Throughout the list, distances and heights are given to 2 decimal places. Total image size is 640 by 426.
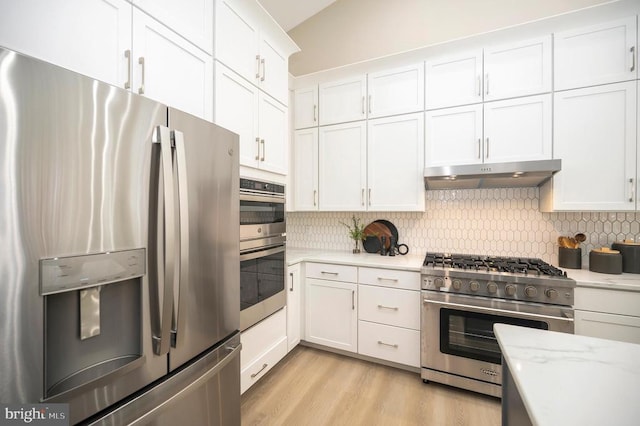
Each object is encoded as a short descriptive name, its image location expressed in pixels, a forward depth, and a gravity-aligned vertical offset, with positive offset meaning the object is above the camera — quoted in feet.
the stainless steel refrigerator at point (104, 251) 2.17 -0.39
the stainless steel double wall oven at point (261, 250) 5.90 -0.88
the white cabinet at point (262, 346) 6.12 -3.31
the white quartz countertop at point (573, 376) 1.85 -1.35
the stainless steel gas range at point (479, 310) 6.14 -2.26
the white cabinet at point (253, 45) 5.68 +3.95
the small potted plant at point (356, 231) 9.60 -0.67
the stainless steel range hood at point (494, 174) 6.57 +0.99
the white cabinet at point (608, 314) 5.61 -2.08
